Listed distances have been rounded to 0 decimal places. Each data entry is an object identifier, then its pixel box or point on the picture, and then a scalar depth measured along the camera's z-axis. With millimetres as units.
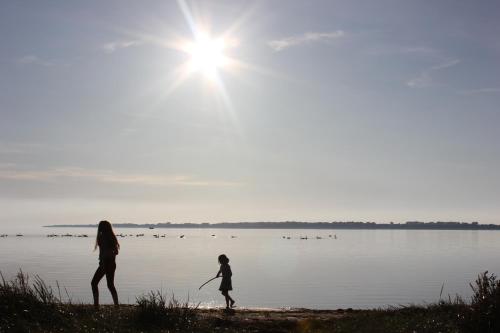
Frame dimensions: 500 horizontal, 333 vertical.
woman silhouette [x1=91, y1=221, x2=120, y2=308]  16500
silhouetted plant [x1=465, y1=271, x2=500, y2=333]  13172
